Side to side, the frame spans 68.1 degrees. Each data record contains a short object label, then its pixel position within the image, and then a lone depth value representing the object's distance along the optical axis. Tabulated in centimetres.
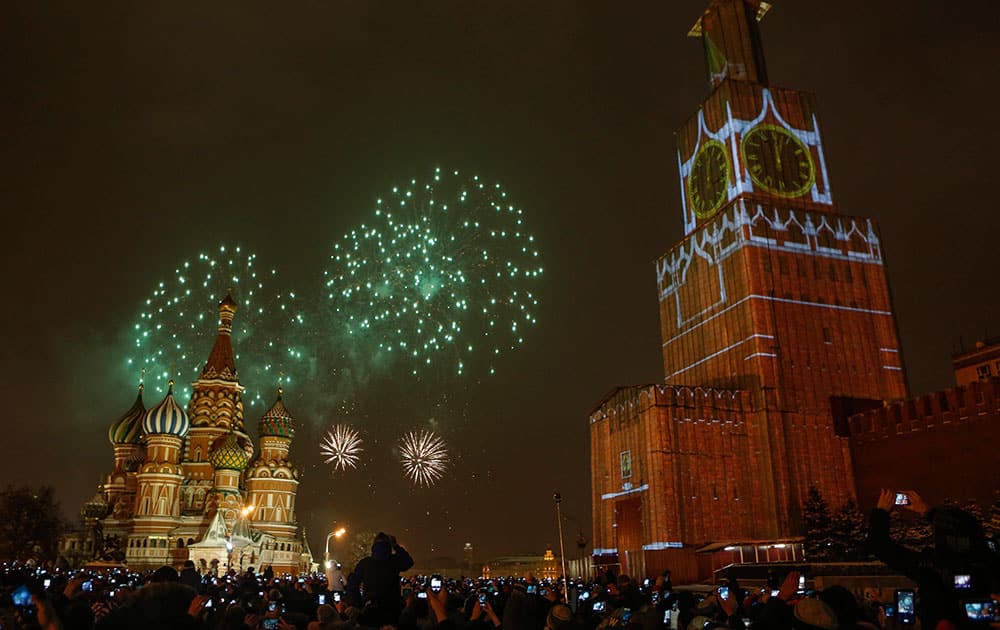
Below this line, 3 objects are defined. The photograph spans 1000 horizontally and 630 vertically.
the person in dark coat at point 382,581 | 716
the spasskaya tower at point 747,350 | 4509
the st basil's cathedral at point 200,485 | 5581
